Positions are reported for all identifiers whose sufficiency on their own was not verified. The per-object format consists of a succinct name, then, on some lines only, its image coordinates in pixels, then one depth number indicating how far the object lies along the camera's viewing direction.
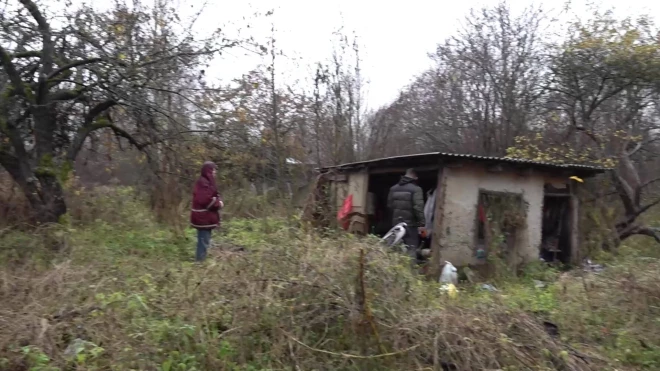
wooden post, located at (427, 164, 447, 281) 10.11
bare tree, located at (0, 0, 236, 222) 9.61
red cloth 12.81
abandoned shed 10.41
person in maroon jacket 9.38
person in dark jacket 10.00
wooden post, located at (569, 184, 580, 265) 12.16
